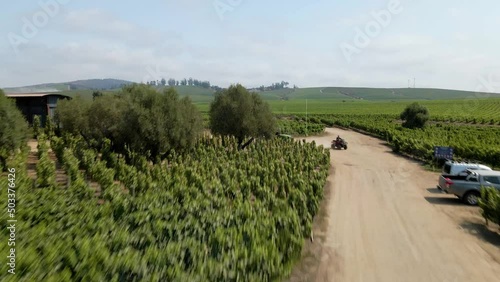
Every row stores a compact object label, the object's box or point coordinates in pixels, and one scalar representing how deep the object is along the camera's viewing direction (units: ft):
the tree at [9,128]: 55.16
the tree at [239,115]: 100.22
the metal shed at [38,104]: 135.85
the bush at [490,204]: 40.57
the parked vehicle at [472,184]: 52.11
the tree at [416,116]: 187.73
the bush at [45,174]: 49.46
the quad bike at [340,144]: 123.44
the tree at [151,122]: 69.15
